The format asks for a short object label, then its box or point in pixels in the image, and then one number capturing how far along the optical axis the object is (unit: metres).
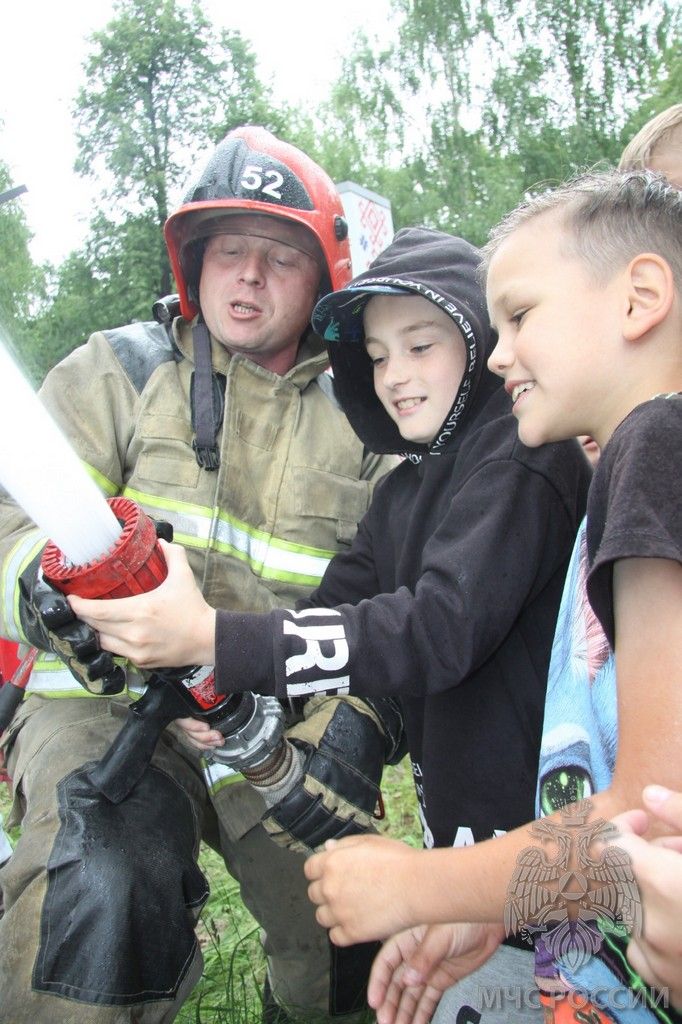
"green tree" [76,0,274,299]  18.91
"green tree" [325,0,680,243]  25.89
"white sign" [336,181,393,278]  7.22
